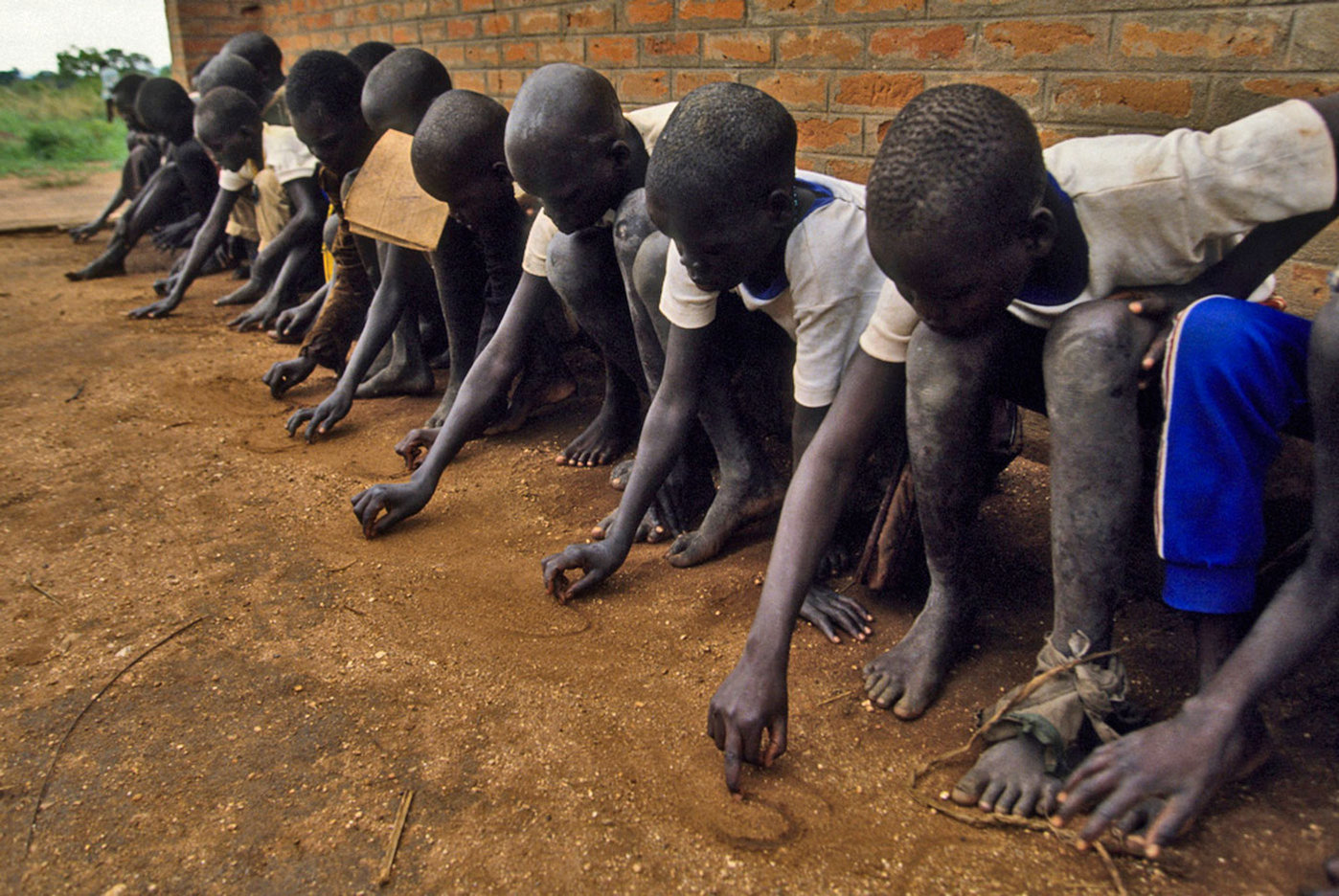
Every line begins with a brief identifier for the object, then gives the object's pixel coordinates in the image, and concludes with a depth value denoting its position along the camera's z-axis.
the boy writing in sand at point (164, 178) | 5.23
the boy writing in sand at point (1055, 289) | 1.31
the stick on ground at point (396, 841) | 1.30
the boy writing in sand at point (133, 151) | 6.10
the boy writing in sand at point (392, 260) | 2.97
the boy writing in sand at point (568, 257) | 2.07
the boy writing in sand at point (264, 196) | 4.05
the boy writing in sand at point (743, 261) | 1.67
